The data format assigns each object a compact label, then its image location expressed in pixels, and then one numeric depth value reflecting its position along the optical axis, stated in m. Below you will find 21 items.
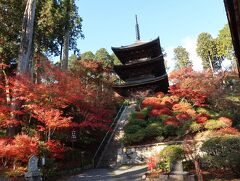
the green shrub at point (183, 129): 17.87
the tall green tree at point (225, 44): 44.08
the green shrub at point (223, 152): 9.71
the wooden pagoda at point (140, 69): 29.17
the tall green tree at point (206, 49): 51.23
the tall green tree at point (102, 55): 59.66
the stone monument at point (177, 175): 10.04
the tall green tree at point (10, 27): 19.66
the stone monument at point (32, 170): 11.08
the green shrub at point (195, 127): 17.91
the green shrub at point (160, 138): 18.03
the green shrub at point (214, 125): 17.69
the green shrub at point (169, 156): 10.95
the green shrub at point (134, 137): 18.25
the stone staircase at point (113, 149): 18.34
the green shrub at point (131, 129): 19.11
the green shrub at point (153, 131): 18.44
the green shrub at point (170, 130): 18.28
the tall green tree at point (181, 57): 59.11
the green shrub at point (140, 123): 20.00
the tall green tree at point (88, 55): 61.32
